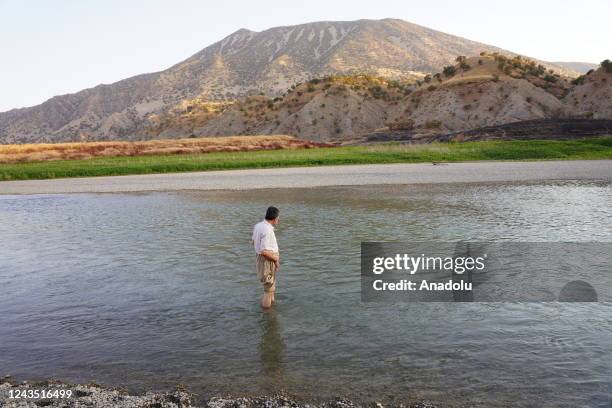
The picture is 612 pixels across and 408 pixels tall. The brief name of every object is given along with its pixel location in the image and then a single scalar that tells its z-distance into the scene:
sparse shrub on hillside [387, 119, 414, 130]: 89.06
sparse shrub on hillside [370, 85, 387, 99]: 114.56
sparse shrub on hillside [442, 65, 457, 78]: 107.88
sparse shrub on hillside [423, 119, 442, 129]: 89.31
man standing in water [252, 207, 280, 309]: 9.51
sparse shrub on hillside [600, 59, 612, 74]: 87.31
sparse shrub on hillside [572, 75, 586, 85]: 93.57
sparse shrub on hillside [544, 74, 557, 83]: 101.81
